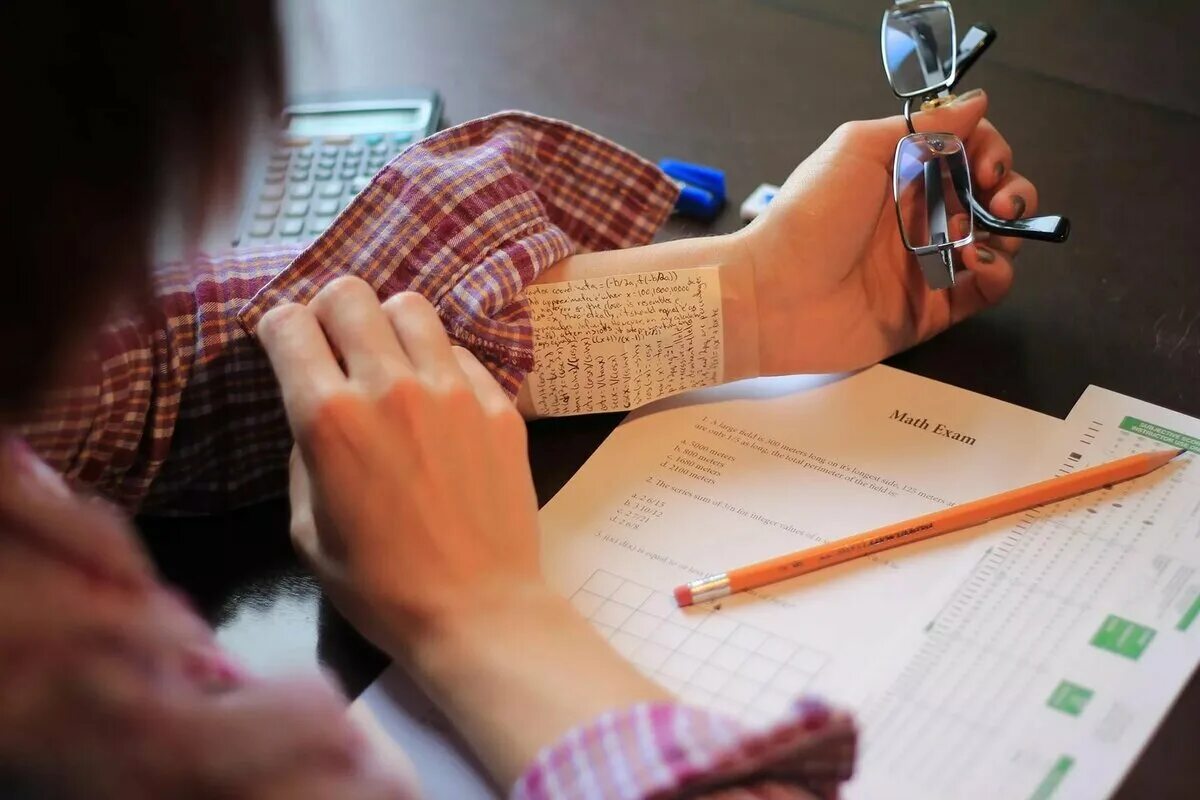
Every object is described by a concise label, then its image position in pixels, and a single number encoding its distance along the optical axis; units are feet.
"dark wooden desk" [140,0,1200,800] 2.09
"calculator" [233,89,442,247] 2.76
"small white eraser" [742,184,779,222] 2.79
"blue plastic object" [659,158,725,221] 2.80
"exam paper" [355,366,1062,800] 1.82
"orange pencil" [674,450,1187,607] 1.95
